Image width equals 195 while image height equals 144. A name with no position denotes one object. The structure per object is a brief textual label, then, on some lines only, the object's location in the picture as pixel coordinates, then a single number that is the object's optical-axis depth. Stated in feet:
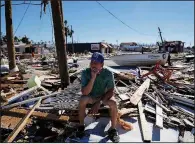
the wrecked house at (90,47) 134.76
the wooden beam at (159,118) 10.22
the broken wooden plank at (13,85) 18.18
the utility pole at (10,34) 26.20
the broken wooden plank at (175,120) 11.13
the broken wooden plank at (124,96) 12.43
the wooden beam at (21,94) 13.05
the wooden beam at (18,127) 9.01
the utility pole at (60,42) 16.86
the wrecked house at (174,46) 105.04
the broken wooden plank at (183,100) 14.57
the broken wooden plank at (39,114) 10.29
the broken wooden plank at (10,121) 10.31
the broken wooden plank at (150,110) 11.62
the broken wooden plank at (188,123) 11.08
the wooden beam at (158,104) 12.44
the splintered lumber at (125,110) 10.97
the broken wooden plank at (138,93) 12.17
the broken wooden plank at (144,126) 9.08
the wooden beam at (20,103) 11.93
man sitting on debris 8.79
